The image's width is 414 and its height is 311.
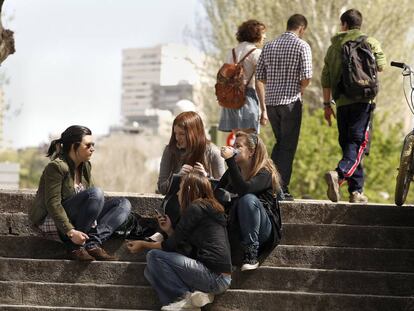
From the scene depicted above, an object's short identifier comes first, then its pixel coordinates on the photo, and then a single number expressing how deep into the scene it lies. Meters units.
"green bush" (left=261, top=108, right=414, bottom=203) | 36.25
